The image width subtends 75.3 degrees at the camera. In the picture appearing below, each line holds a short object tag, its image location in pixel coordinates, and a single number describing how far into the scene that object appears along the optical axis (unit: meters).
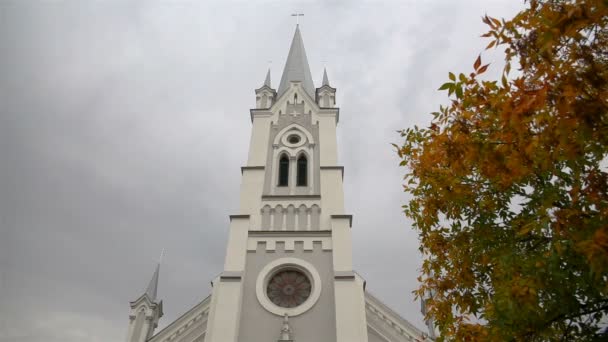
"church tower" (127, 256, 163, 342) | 14.61
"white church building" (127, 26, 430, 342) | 13.50
